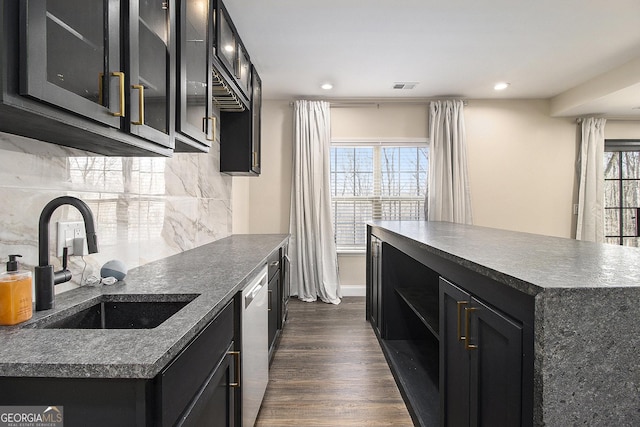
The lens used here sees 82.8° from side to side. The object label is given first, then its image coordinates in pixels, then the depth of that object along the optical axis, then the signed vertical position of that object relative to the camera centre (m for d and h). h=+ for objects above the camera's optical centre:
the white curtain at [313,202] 4.57 +0.02
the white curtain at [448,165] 4.55 +0.49
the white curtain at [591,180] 4.62 +0.32
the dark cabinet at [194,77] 1.54 +0.60
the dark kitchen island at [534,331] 0.81 -0.33
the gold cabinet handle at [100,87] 0.96 +0.31
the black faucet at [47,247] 1.02 -0.13
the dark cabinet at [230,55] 2.18 +1.04
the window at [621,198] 4.85 +0.10
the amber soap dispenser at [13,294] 0.91 -0.23
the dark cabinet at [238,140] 3.20 +0.56
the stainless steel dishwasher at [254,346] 1.53 -0.69
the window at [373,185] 4.79 +0.25
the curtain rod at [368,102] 4.67 +1.32
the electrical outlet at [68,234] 1.25 -0.11
